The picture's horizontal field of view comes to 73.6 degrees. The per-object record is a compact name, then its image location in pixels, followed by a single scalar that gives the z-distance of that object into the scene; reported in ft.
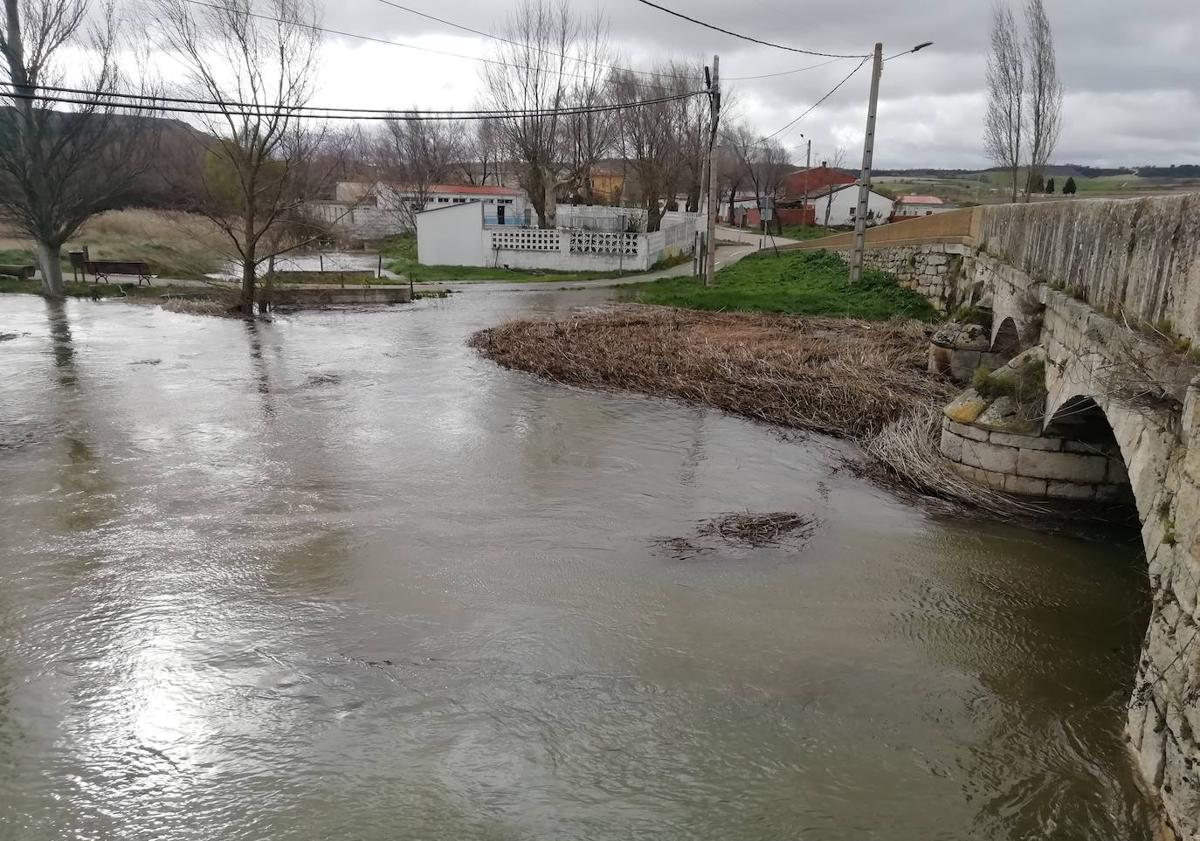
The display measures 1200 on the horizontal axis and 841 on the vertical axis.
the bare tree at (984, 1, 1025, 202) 107.86
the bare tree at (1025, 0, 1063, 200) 104.83
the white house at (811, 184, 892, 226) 215.72
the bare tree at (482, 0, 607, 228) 118.83
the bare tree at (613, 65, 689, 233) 141.37
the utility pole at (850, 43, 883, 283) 66.95
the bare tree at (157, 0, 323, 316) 69.15
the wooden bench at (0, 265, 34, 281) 87.04
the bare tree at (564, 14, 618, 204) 127.65
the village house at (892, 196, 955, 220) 195.21
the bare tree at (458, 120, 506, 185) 201.18
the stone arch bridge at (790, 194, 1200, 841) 13.23
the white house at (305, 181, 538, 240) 166.61
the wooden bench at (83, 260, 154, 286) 88.62
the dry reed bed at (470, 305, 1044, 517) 32.73
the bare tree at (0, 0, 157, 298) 71.36
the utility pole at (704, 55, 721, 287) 79.92
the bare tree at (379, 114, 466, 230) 173.99
